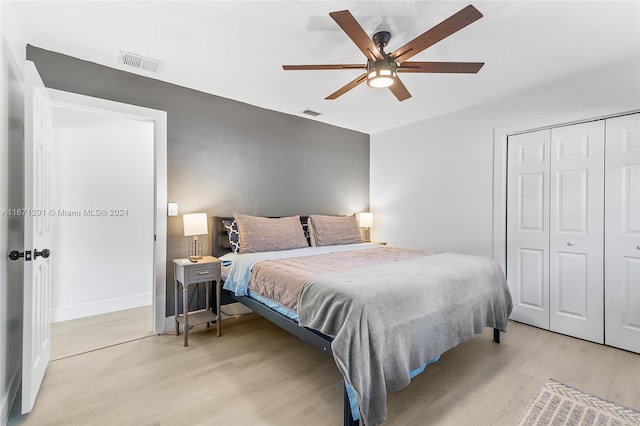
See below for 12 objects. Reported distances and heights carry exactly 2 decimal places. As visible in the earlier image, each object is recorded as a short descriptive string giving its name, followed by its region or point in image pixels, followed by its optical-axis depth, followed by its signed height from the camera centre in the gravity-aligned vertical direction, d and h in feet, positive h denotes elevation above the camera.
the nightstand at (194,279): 8.97 -2.14
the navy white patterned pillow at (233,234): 10.61 -0.82
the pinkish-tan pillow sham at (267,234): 10.40 -0.82
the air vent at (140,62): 8.42 +4.48
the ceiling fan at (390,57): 5.39 +3.43
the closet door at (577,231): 9.12 -0.58
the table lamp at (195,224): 9.61 -0.42
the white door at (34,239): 5.66 -0.60
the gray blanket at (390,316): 5.02 -2.09
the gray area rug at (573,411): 5.63 -4.01
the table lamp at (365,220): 15.69 -0.42
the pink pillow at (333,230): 12.44 -0.81
